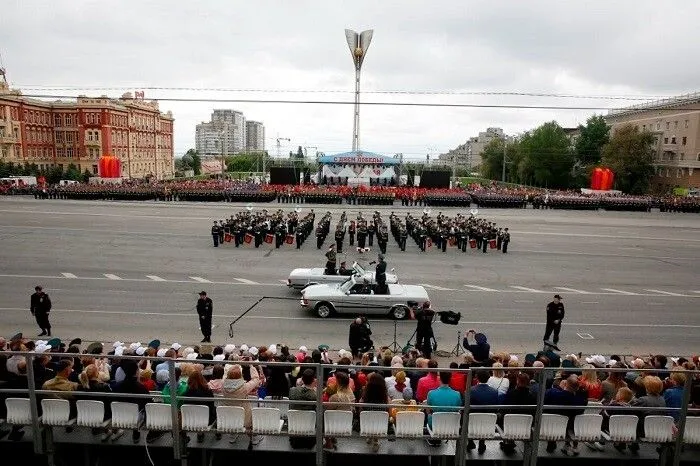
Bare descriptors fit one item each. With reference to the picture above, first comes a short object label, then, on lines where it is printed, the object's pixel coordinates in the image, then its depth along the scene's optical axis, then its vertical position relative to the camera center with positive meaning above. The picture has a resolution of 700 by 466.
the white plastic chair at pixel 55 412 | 5.62 -2.74
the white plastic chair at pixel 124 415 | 5.64 -2.77
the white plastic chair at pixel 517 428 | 5.50 -2.76
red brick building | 76.62 +5.81
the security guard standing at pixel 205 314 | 11.09 -3.18
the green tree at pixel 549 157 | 82.19 +3.22
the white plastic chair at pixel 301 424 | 5.56 -2.78
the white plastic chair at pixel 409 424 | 5.51 -2.74
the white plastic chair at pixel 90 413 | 5.61 -2.74
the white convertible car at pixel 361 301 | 12.99 -3.27
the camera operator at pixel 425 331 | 10.45 -3.27
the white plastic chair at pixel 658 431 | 5.55 -2.77
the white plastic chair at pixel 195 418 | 5.54 -2.74
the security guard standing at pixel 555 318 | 11.41 -3.19
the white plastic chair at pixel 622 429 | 5.54 -2.75
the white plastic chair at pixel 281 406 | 6.14 -2.94
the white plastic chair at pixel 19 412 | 5.70 -2.78
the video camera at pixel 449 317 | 10.34 -2.92
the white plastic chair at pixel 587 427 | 5.57 -2.76
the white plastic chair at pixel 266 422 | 5.52 -2.75
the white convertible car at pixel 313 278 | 14.62 -3.08
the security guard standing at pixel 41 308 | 11.20 -3.13
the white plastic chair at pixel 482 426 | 5.50 -2.74
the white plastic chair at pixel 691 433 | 5.58 -2.80
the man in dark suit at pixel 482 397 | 5.72 -2.50
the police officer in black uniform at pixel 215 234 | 22.42 -2.86
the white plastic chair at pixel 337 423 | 5.52 -2.75
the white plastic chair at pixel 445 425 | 5.52 -2.74
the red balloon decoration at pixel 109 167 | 52.81 +0.09
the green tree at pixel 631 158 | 64.31 +2.60
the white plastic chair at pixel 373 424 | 5.54 -2.76
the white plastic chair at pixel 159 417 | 5.59 -2.76
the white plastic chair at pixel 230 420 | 5.52 -2.74
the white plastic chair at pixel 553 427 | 5.57 -2.78
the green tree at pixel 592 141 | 79.44 +5.81
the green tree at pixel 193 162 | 136.74 +2.15
